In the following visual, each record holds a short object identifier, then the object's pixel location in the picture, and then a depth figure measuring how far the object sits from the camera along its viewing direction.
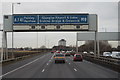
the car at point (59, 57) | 32.42
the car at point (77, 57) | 38.87
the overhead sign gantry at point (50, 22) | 32.03
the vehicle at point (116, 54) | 43.09
